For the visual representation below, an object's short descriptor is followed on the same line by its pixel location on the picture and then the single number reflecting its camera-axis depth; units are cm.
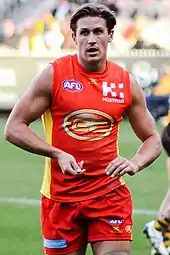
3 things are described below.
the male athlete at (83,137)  1057
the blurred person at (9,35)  4555
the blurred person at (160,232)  1514
